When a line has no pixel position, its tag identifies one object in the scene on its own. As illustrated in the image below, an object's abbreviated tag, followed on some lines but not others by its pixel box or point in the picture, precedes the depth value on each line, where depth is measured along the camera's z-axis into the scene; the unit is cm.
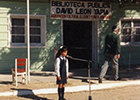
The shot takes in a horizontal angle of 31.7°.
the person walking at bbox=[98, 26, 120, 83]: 856
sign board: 1123
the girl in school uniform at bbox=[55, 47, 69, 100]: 631
